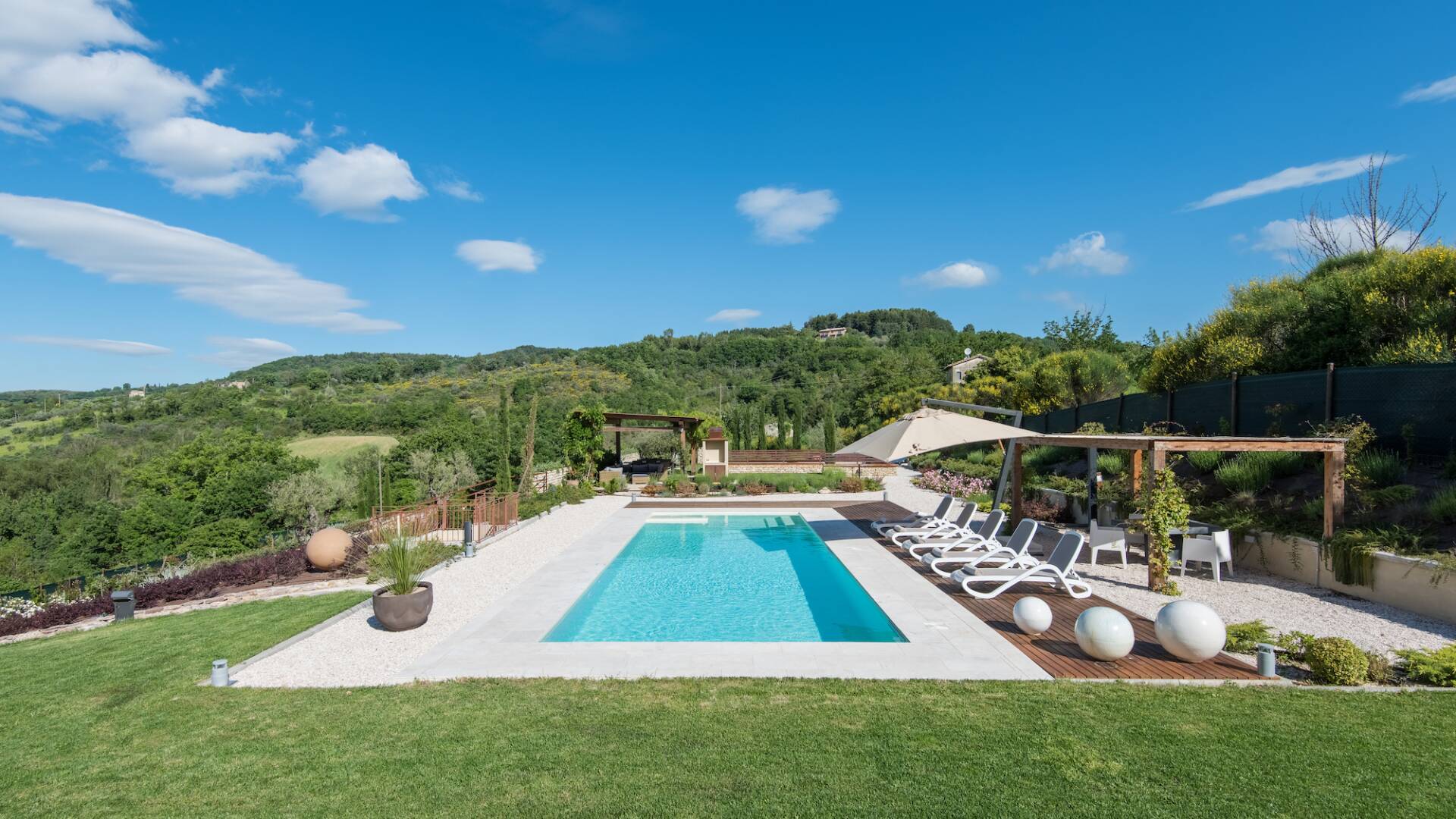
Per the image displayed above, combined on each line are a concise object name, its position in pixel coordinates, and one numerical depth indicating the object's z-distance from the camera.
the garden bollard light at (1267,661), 4.86
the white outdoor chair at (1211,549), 8.04
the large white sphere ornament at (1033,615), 6.00
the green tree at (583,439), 20.94
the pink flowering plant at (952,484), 17.48
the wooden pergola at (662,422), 22.80
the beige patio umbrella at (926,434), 9.58
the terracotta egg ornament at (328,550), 9.92
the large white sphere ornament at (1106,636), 5.25
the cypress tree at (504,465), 18.95
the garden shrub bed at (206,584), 8.68
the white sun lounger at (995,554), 8.64
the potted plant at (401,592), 6.66
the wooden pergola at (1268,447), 7.69
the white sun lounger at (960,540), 9.61
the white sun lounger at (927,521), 11.59
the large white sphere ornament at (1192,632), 5.11
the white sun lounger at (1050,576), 7.50
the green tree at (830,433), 33.80
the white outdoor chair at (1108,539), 8.84
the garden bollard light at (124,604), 8.20
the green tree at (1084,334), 30.17
